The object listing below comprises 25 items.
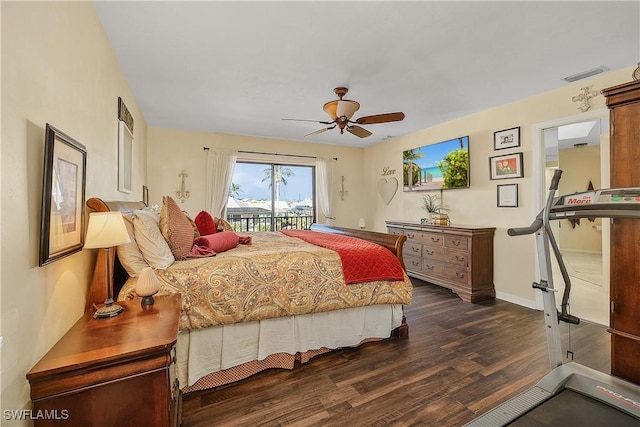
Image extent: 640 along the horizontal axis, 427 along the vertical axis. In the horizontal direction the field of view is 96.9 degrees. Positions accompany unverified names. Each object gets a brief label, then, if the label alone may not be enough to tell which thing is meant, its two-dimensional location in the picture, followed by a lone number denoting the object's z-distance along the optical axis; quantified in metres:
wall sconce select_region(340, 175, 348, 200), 6.33
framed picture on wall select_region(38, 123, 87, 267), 1.11
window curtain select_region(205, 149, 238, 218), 5.07
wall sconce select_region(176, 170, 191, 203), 4.95
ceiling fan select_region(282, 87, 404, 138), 2.96
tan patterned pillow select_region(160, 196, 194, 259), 2.01
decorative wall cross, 2.98
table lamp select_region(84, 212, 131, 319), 1.31
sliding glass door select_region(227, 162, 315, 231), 5.52
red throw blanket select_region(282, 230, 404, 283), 2.35
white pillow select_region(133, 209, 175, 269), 1.79
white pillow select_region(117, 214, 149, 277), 1.72
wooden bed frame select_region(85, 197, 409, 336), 1.57
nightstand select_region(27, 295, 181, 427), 0.92
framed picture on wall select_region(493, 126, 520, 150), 3.63
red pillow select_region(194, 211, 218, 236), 2.81
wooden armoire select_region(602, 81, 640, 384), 1.40
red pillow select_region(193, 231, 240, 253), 2.32
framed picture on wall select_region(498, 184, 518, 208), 3.65
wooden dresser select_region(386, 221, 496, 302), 3.68
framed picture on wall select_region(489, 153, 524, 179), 3.60
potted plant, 4.46
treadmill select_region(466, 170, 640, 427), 1.36
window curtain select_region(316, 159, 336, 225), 5.98
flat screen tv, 4.27
